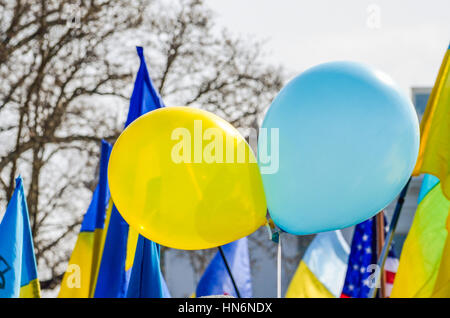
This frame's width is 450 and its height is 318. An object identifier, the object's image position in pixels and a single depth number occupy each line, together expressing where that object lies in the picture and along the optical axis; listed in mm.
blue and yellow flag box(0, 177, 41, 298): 9442
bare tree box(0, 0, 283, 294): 18973
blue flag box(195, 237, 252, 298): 12169
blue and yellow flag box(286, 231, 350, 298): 13203
